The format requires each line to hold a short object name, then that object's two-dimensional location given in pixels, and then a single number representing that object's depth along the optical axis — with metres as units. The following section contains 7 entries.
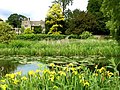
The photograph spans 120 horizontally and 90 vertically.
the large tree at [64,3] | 32.21
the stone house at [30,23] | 53.12
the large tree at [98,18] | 26.60
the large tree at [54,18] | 30.60
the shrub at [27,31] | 35.69
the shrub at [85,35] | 22.41
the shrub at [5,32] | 13.30
